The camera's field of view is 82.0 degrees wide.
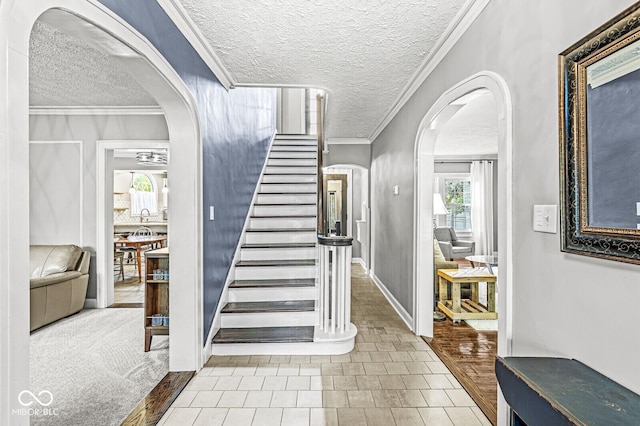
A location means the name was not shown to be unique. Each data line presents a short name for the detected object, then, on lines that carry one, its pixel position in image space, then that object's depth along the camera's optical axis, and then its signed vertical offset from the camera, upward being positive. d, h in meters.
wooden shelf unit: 3.07 -0.67
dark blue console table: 1.00 -0.55
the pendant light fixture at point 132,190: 9.53 +0.66
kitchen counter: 9.20 -0.29
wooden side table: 3.94 -0.92
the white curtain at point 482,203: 8.83 +0.28
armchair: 8.23 -0.64
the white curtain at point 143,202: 9.61 +0.35
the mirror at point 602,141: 1.14 +0.25
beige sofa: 3.79 -0.72
